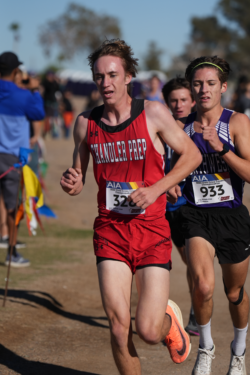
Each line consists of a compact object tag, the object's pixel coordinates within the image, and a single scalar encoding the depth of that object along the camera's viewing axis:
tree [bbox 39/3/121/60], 91.44
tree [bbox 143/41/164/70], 105.12
